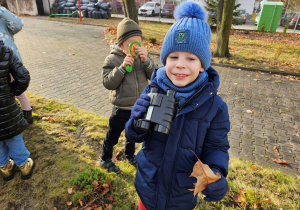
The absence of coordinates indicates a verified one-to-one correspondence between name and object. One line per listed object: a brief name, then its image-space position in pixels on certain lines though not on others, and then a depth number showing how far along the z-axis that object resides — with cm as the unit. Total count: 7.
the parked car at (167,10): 2495
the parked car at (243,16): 2320
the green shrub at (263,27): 1780
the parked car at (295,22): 1988
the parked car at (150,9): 2603
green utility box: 1828
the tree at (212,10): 1673
